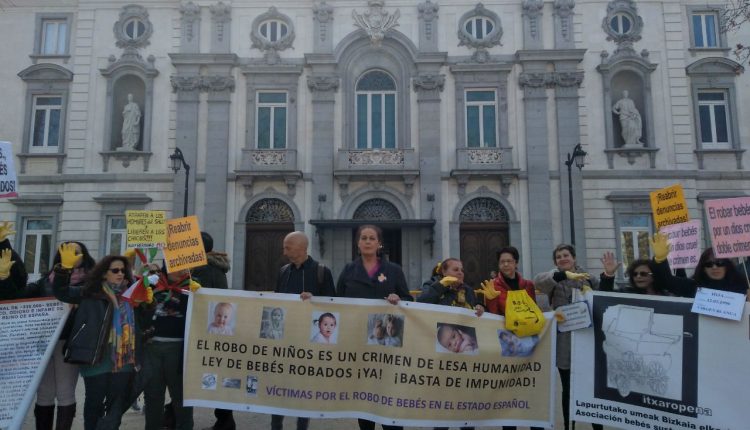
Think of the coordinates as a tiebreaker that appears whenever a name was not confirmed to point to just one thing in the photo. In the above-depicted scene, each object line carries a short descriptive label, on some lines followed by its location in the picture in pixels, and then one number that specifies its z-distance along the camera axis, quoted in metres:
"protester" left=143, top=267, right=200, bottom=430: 5.77
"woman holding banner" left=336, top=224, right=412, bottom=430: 5.77
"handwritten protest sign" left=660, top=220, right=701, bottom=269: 7.80
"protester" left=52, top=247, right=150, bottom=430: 5.36
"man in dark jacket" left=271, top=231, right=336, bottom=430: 5.98
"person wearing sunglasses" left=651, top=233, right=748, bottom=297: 5.85
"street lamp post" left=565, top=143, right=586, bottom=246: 17.25
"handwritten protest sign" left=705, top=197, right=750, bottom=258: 5.98
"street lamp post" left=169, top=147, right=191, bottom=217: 17.70
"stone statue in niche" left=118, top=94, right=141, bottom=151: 20.20
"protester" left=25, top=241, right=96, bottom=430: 5.72
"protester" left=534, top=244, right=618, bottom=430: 6.16
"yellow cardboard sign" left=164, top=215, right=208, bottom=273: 6.05
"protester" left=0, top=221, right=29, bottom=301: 5.76
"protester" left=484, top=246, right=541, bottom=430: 6.00
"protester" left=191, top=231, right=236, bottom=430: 6.57
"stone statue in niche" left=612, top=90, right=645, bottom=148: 19.81
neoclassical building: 19.42
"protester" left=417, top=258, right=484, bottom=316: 5.88
